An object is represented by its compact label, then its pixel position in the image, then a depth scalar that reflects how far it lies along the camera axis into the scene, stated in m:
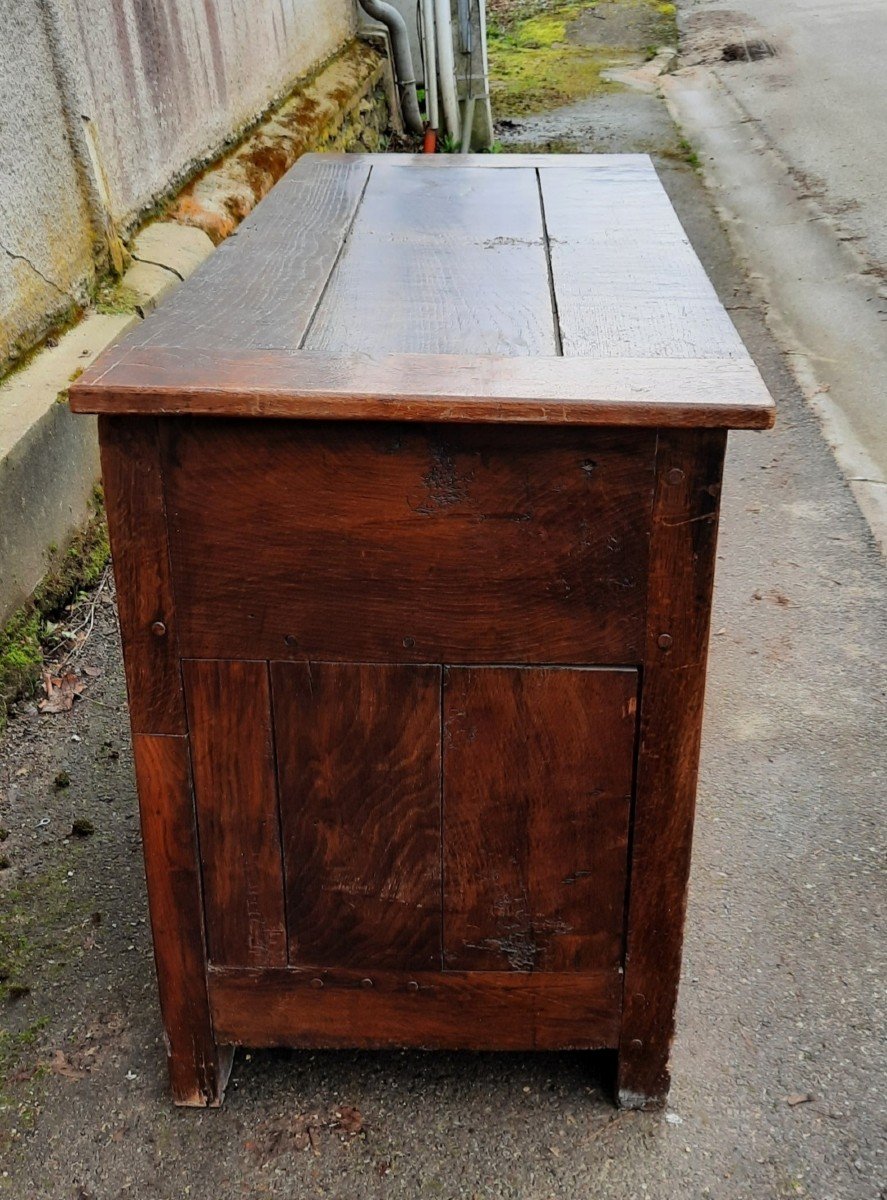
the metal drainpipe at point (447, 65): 7.46
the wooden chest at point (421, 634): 1.40
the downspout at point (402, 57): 7.37
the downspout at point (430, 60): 7.46
